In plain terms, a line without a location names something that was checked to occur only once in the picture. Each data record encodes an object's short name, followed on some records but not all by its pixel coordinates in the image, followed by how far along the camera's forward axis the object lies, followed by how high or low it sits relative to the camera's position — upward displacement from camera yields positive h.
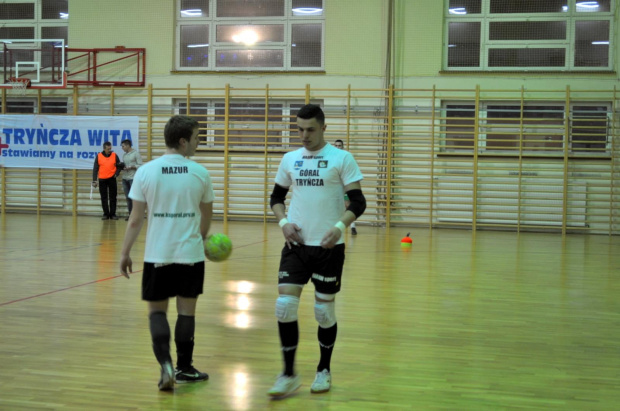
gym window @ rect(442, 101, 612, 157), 14.44 +0.73
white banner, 15.71 +0.42
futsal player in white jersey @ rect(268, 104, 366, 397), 3.77 -0.40
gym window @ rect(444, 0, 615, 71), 14.58 +2.70
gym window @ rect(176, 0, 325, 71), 15.58 +2.80
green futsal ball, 3.99 -0.52
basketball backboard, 15.51 +2.22
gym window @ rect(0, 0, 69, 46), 16.46 +3.24
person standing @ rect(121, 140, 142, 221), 15.23 -0.08
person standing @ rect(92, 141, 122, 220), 15.38 -0.40
